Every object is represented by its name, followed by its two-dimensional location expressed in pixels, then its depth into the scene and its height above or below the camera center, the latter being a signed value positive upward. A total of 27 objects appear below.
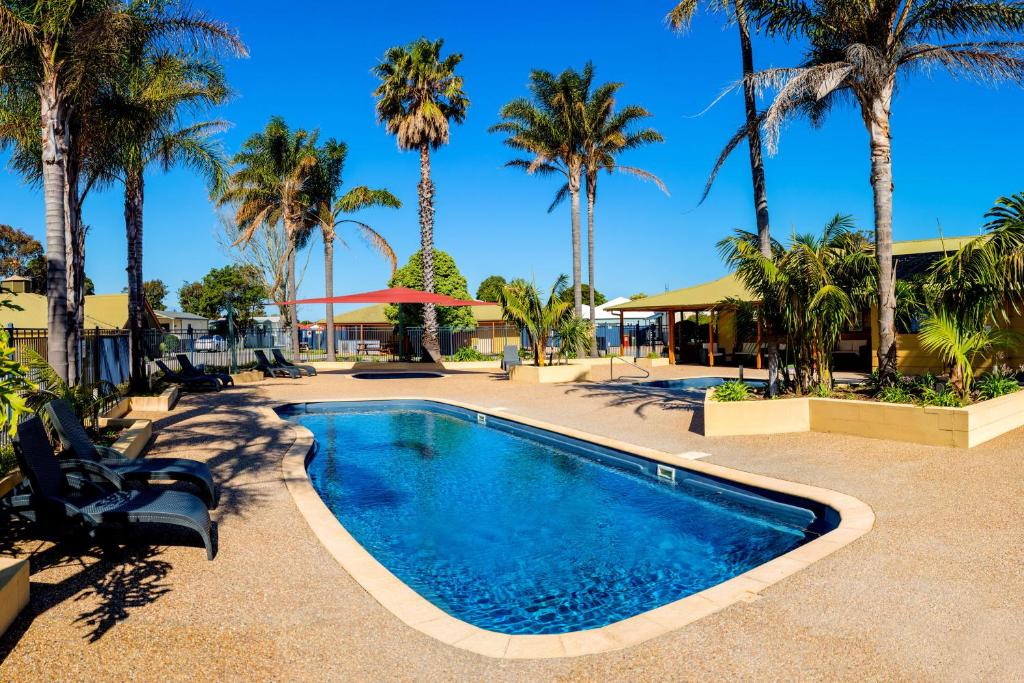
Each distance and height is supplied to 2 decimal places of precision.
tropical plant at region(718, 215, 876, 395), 9.20 +0.62
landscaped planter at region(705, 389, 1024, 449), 7.70 -1.22
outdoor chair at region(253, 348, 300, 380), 19.86 -0.80
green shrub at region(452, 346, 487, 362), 26.11 -0.71
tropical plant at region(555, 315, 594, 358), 18.81 -0.03
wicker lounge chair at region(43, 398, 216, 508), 5.40 -1.06
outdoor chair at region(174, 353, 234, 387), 16.16 -0.65
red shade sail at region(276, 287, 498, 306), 19.59 +1.34
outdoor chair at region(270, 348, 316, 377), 20.84 -0.67
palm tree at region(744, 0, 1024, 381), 9.30 +3.99
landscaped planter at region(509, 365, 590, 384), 17.83 -1.06
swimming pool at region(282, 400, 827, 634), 4.68 -1.84
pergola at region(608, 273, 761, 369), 22.33 +1.24
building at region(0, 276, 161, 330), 22.06 +1.58
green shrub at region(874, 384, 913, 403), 8.63 -0.94
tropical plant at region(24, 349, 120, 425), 7.04 -0.52
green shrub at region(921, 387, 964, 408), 8.11 -0.94
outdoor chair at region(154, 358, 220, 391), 15.62 -0.85
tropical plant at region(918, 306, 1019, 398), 8.59 -0.20
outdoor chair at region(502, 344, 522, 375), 19.92 -0.64
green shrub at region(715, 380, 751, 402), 9.43 -0.91
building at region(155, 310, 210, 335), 45.78 +2.02
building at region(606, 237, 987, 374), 17.02 -0.03
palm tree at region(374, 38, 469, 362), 24.45 +9.26
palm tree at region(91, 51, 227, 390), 11.75 +4.76
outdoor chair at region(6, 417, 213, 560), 4.25 -1.10
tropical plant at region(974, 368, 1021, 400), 8.75 -0.86
